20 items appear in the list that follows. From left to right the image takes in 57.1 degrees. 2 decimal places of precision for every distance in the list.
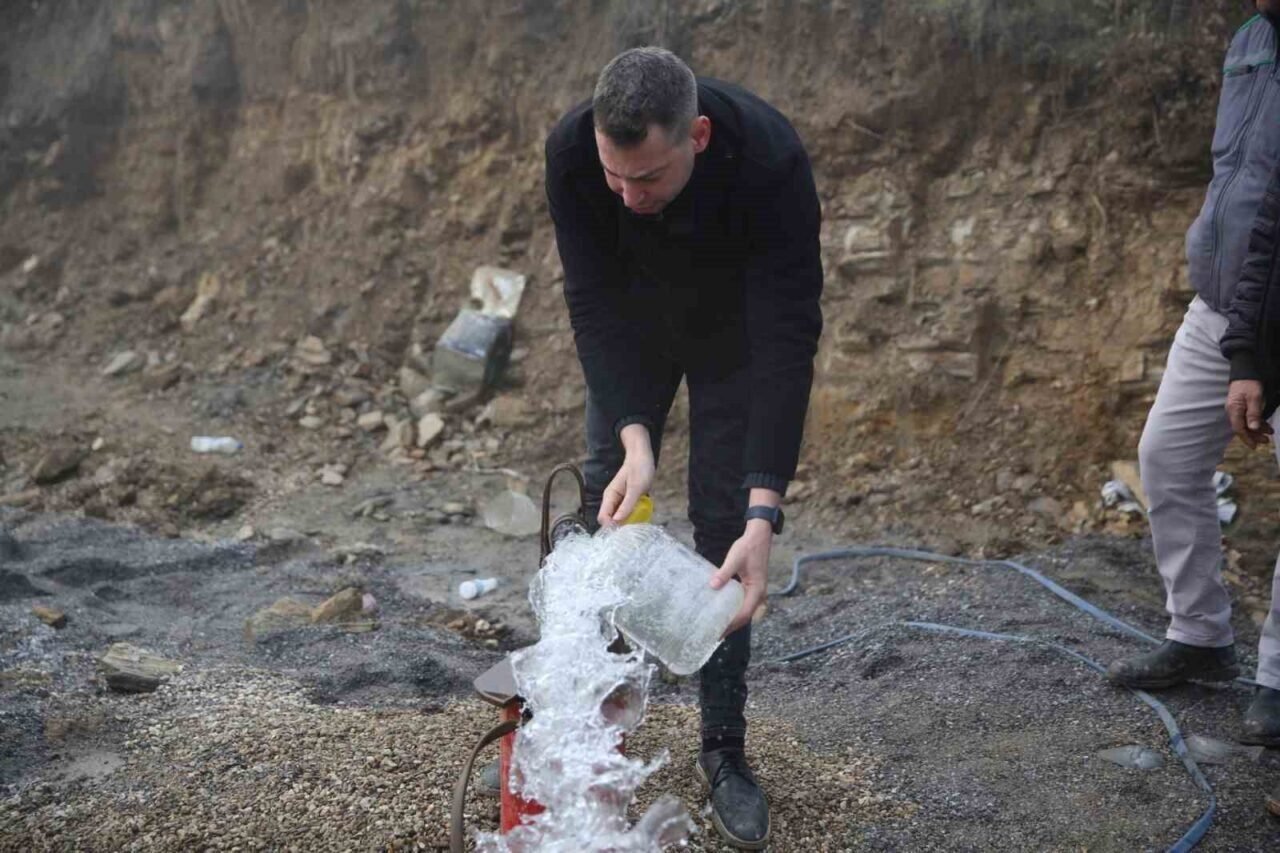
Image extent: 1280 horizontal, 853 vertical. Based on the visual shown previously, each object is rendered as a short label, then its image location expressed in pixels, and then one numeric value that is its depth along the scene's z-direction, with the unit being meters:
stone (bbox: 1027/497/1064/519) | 4.67
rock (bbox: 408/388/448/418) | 6.09
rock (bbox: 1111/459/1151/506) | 4.51
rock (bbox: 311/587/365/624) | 3.90
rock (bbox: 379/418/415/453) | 5.92
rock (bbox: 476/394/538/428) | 5.94
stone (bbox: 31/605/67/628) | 3.67
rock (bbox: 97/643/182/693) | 3.19
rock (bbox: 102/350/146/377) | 6.71
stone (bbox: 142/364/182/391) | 6.51
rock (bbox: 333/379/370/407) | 6.19
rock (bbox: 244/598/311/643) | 3.75
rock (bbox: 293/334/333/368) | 6.39
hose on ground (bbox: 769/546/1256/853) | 2.55
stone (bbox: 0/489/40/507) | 5.28
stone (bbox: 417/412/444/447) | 5.90
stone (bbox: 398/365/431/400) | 6.21
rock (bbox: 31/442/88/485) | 5.50
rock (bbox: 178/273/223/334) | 6.89
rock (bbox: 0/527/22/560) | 4.49
